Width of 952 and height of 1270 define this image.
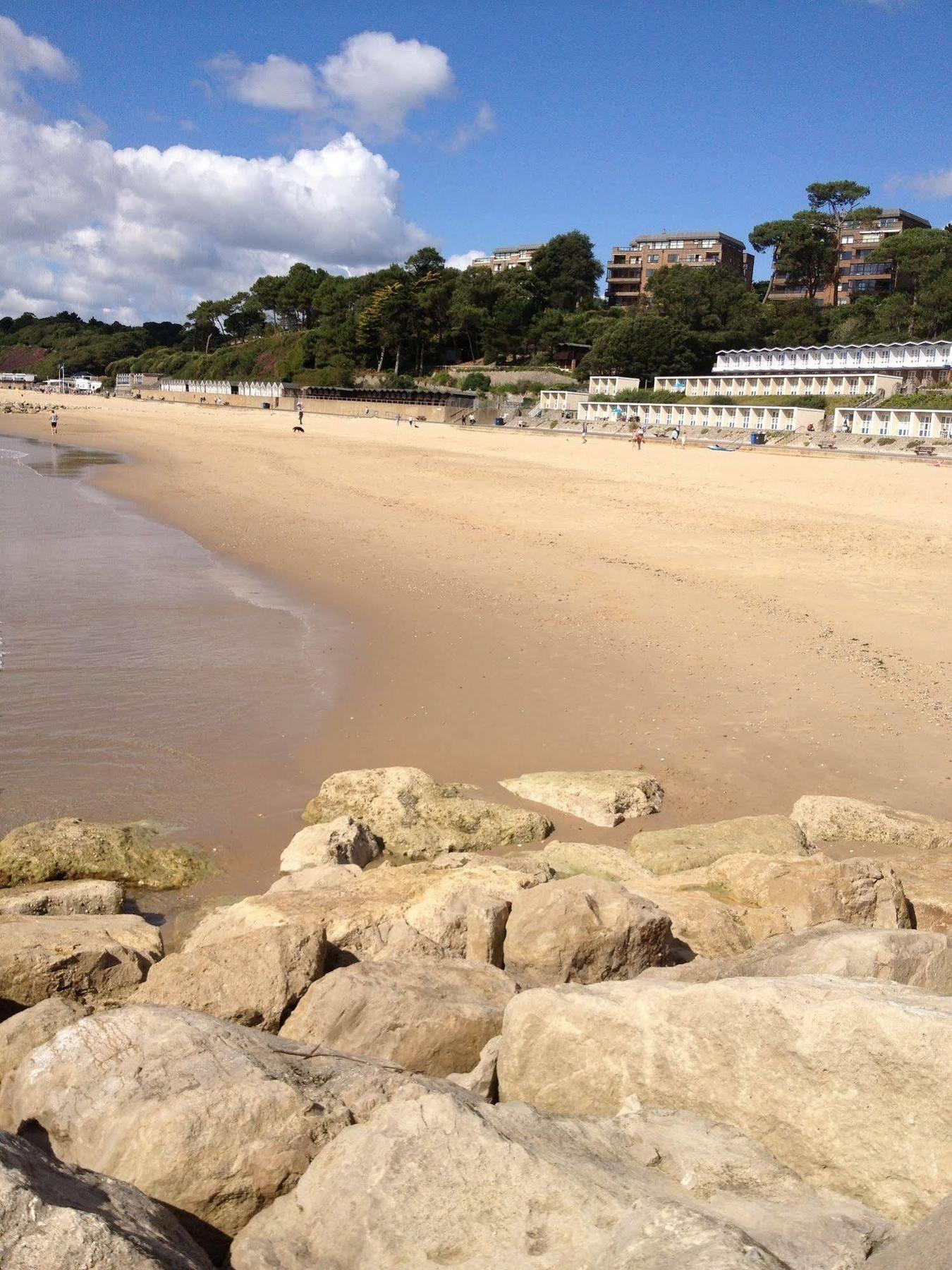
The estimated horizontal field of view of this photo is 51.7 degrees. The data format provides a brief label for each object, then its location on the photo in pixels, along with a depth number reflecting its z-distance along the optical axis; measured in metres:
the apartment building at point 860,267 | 105.75
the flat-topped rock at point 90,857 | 7.44
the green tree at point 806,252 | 107.38
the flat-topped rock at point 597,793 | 8.61
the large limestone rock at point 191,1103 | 3.45
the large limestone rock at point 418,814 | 8.08
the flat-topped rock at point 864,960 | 4.36
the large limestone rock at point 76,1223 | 2.65
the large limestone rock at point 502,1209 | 2.92
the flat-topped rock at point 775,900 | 6.08
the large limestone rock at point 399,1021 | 4.45
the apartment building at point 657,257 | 134.62
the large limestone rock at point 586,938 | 5.33
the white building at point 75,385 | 144.50
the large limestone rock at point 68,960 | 5.33
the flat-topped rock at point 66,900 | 6.67
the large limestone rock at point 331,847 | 7.52
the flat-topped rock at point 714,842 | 7.48
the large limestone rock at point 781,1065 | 3.34
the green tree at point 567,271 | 106.44
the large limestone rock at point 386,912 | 5.81
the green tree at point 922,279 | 79.69
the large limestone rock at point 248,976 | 4.79
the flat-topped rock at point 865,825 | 7.94
